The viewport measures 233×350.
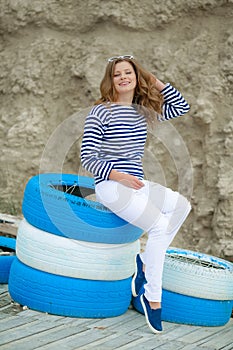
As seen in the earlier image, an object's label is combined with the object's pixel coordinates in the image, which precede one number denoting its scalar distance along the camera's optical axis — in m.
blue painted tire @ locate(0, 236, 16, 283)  4.64
